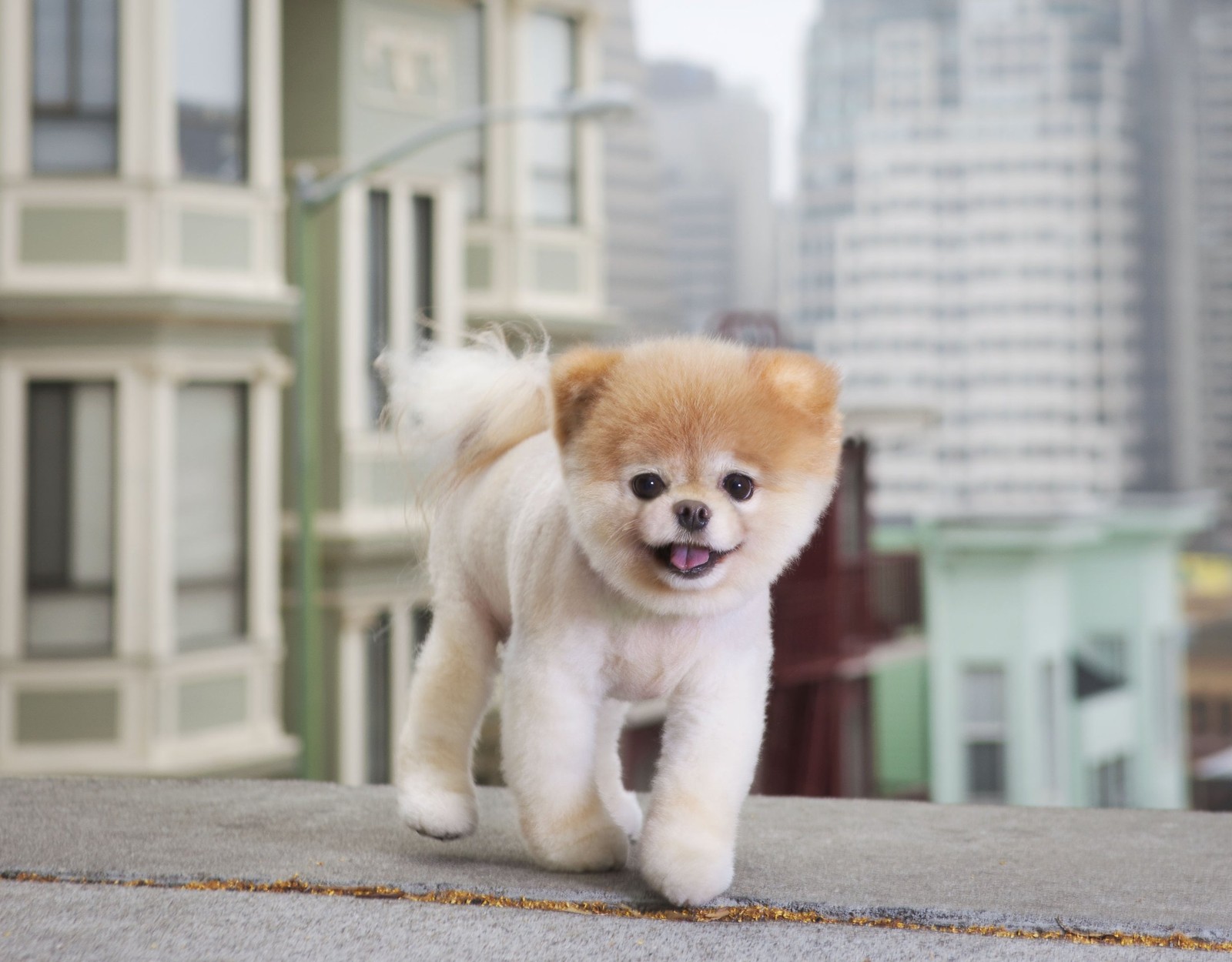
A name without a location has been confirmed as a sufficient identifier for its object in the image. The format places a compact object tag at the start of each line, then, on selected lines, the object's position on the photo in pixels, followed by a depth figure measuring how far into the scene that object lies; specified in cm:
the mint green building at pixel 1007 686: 1585
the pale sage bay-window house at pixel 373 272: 1067
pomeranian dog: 219
